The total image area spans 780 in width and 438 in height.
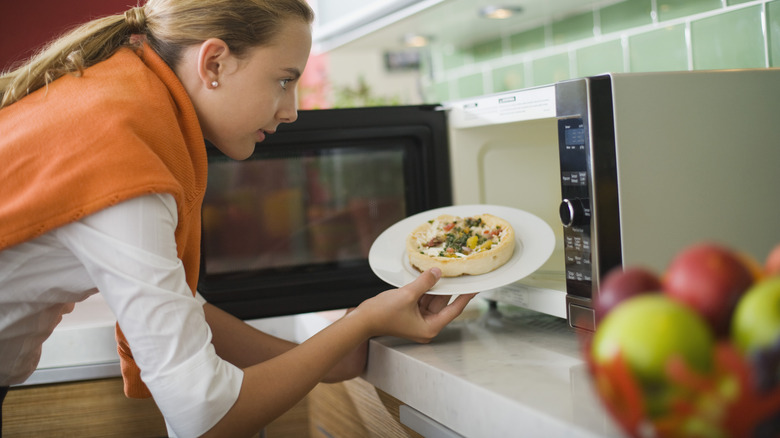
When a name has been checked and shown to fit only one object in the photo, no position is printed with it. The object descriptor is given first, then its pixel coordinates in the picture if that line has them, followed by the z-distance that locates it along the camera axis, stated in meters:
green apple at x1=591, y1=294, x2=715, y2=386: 0.36
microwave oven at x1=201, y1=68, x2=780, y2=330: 0.77
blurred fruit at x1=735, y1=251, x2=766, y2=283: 0.41
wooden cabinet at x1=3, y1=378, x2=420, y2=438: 1.11
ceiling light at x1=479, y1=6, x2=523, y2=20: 1.34
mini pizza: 0.87
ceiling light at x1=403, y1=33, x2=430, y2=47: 1.66
